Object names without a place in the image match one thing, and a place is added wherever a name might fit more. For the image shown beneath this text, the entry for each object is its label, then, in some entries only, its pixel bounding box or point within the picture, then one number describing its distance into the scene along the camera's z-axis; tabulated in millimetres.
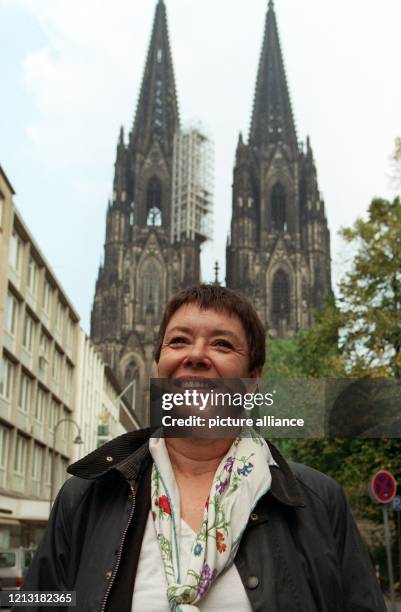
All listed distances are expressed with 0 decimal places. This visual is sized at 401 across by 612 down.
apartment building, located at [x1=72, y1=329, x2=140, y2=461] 38531
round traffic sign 9383
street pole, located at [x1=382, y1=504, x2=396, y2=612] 8266
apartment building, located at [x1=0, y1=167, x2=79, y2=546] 25469
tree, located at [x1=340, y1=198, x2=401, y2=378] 18047
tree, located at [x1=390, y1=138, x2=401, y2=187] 17875
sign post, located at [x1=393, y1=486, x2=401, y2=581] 11477
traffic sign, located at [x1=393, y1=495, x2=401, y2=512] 11482
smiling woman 1945
